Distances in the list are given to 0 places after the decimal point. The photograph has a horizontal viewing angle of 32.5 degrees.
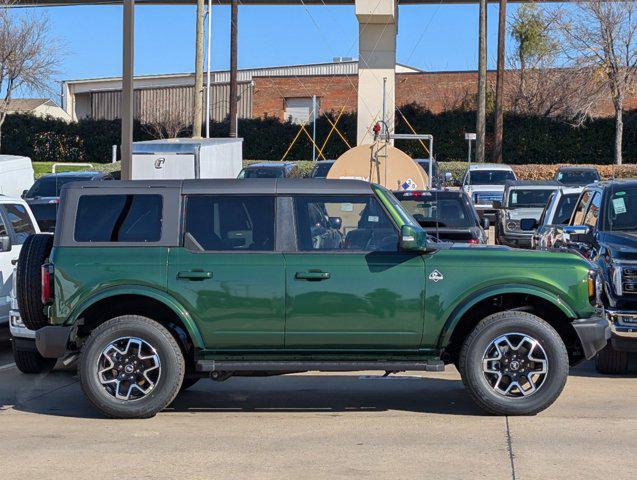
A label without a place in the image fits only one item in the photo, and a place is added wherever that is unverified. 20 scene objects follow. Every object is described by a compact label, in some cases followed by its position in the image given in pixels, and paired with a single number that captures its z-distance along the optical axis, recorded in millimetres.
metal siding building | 61031
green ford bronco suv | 8789
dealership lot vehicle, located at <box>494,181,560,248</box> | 23861
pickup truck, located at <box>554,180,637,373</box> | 10305
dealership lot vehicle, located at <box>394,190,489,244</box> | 15922
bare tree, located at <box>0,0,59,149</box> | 45969
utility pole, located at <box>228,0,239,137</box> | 42812
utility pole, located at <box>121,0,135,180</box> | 16578
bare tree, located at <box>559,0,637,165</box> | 45219
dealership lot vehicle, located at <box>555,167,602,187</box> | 34812
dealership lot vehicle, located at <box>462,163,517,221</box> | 33250
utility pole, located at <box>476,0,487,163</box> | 42188
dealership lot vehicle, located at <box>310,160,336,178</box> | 29344
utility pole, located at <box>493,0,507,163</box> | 43659
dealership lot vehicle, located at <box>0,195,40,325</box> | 12703
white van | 23516
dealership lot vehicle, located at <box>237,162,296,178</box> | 29900
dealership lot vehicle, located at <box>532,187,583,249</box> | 14711
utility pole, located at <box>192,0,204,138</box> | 34531
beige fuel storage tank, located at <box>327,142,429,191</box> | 23672
